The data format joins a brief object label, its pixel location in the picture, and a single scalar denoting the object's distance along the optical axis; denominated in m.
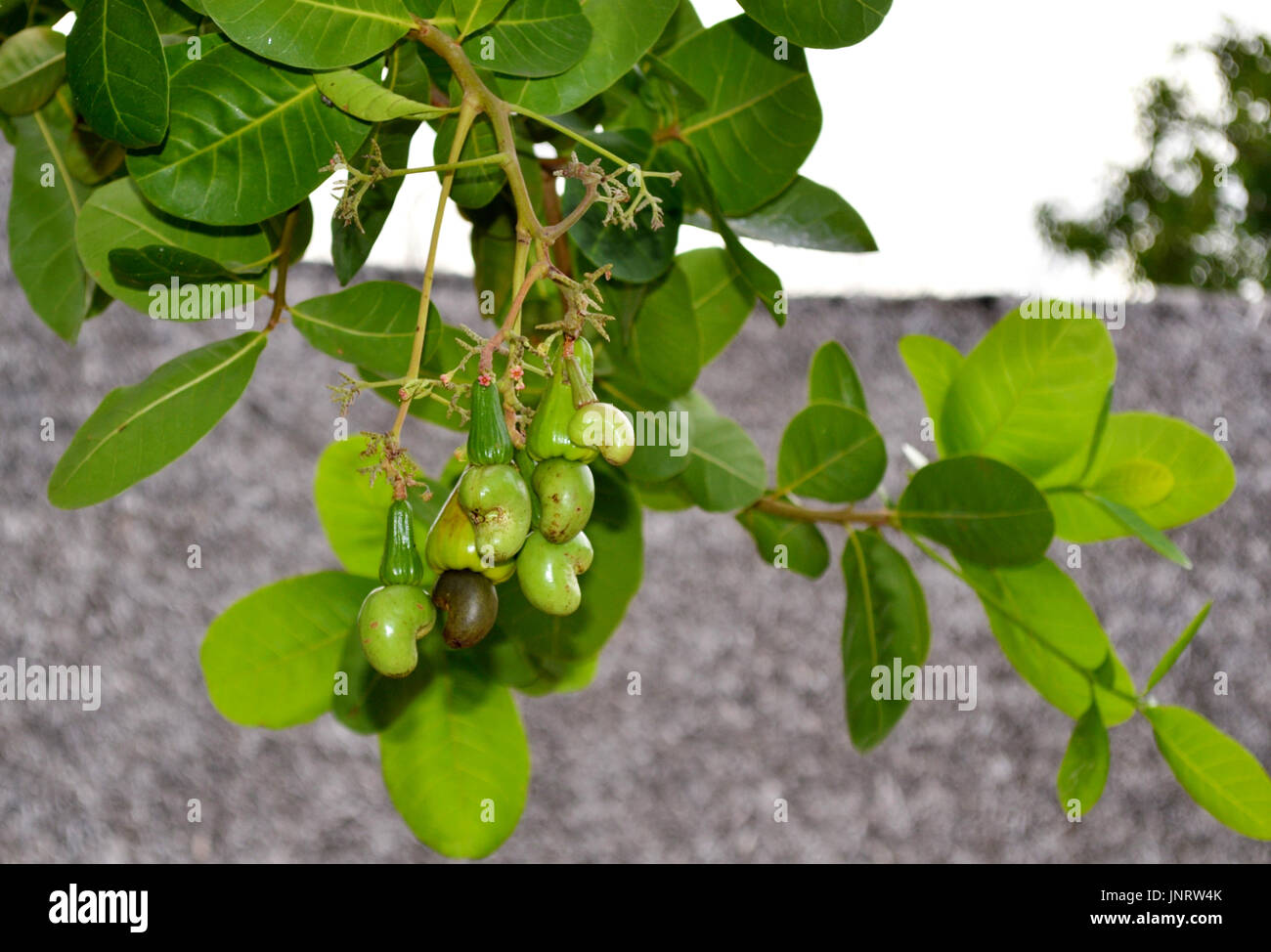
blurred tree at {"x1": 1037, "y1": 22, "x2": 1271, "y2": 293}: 5.13
